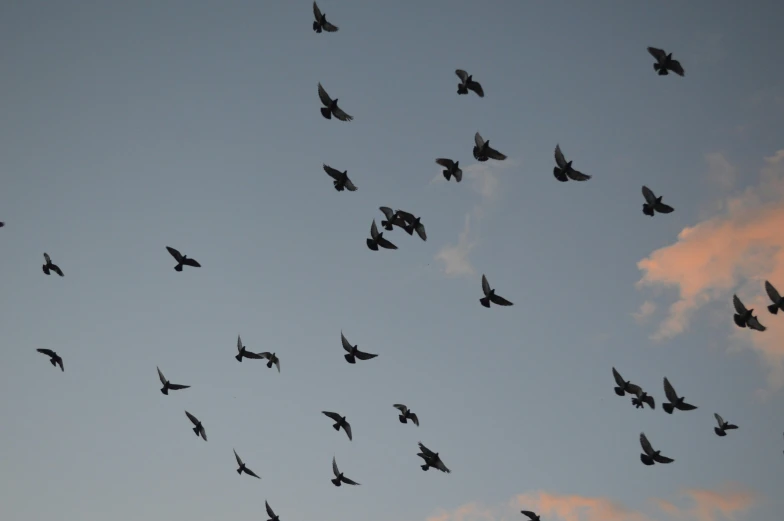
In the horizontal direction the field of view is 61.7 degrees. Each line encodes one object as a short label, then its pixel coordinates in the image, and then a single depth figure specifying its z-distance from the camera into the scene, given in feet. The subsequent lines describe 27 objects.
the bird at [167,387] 103.65
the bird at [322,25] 85.97
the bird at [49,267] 105.03
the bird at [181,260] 97.90
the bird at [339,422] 100.89
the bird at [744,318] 83.35
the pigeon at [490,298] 90.94
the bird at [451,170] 87.97
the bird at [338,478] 101.35
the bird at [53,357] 107.14
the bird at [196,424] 105.40
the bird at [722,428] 96.17
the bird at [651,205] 88.74
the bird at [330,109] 85.92
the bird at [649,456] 91.35
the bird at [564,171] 84.02
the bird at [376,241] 92.27
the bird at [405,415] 97.40
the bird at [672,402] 90.48
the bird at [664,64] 85.71
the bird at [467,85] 88.43
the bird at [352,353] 94.07
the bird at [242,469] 106.32
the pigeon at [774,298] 81.25
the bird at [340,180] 88.12
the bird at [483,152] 86.22
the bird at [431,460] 92.99
